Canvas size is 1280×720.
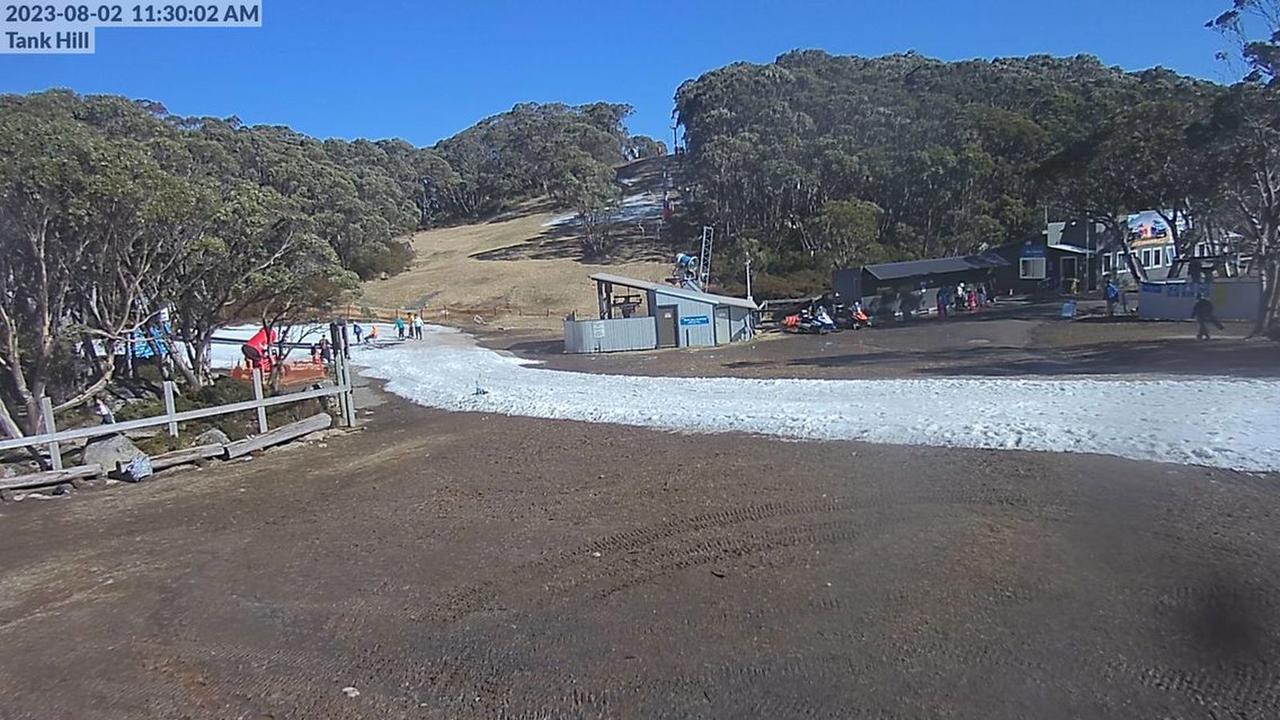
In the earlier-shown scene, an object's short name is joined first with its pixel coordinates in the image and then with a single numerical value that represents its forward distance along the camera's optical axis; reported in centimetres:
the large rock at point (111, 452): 1533
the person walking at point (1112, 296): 3930
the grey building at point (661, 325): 3944
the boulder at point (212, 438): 1728
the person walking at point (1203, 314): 2652
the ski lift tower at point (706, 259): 7000
